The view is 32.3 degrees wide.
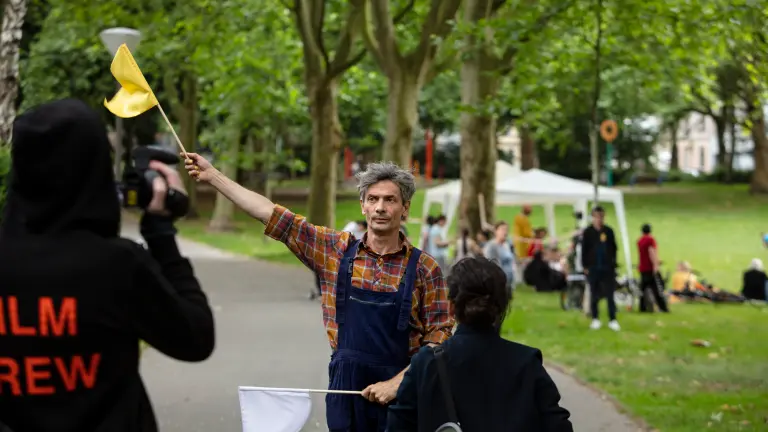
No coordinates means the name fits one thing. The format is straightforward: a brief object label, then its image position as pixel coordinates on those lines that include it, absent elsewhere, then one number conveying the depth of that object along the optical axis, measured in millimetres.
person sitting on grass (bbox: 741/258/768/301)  22969
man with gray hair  4883
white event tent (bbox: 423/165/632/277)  26266
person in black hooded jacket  2990
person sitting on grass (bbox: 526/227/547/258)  25266
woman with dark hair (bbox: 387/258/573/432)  3844
